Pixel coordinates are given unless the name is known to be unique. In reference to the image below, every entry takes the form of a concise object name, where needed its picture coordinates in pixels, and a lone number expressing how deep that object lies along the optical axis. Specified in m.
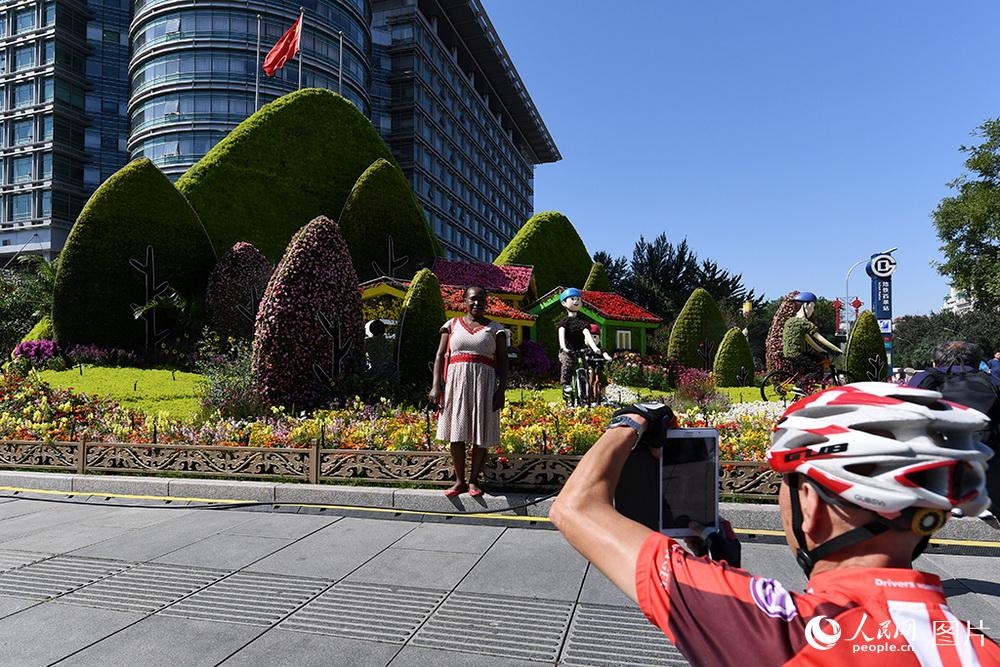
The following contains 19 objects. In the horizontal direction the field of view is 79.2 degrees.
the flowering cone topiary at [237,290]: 18.88
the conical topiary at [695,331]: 24.61
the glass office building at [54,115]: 54.09
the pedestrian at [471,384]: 5.99
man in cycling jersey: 1.12
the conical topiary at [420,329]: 13.09
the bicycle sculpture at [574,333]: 10.59
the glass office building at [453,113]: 64.38
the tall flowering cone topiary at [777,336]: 17.69
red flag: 37.31
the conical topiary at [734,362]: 21.36
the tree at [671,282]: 43.88
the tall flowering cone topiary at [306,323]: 10.90
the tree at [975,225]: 31.61
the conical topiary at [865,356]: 14.85
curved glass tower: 49.38
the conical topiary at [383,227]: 25.97
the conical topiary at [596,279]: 30.23
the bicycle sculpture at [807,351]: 12.20
